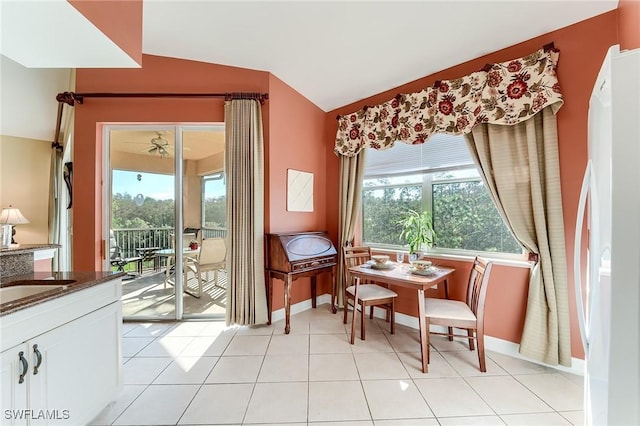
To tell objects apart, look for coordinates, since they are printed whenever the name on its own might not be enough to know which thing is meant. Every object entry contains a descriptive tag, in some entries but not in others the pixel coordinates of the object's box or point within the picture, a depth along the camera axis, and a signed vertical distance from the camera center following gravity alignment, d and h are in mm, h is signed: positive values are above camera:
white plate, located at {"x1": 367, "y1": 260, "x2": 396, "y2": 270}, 2527 -545
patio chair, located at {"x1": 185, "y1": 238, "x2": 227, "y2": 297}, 3039 -554
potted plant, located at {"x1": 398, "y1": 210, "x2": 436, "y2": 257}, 2656 -206
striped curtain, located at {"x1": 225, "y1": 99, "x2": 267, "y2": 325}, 2791 +93
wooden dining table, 2021 -583
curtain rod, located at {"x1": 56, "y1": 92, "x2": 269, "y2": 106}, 2742 +1369
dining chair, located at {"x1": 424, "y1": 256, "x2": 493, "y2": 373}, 1979 -837
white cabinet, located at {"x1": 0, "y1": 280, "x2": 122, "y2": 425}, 1062 -787
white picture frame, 3184 +320
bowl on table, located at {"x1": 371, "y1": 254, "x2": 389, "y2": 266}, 2561 -496
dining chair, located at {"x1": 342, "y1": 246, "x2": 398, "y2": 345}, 2496 -849
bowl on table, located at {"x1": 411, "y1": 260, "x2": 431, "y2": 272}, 2317 -501
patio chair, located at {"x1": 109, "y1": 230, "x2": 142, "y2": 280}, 2898 -497
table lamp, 3475 +7
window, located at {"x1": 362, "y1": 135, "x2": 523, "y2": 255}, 2477 +186
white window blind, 2609 +671
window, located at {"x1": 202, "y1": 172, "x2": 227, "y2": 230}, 3020 +165
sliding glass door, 2928 +84
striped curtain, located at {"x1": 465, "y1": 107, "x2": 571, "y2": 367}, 1963 -68
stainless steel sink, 1392 -405
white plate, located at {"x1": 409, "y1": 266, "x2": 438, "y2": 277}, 2266 -548
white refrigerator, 800 -118
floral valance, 1988 +1063
